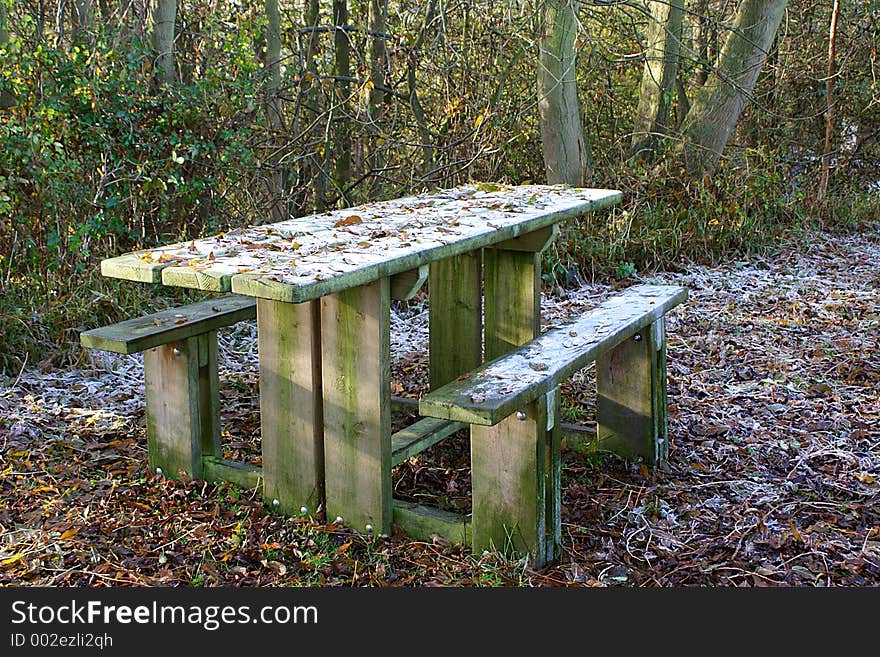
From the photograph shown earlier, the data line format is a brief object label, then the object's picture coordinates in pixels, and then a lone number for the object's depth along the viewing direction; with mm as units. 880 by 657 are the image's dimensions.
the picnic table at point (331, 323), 3236
